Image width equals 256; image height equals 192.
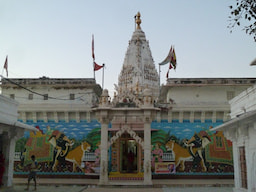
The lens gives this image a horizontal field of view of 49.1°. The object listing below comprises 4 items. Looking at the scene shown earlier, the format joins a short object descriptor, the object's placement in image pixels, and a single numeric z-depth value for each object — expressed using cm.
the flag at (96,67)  2359
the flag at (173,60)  2423
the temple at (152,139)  2070
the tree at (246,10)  664
